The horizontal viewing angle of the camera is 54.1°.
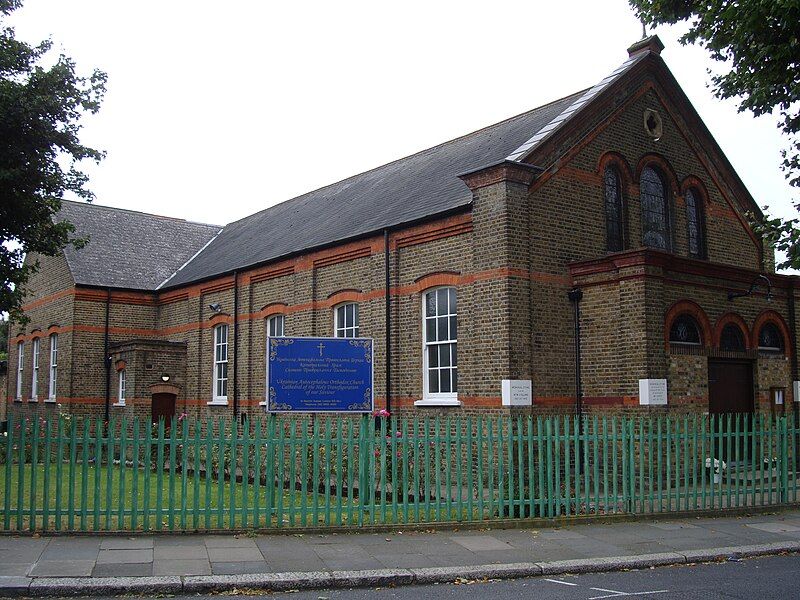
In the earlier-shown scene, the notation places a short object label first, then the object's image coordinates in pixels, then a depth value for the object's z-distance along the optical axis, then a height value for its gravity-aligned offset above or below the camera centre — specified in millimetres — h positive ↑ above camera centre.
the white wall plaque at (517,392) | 15109 -364
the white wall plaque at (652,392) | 14794 -367
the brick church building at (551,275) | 15531 +2215
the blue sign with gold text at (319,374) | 12781 +0
